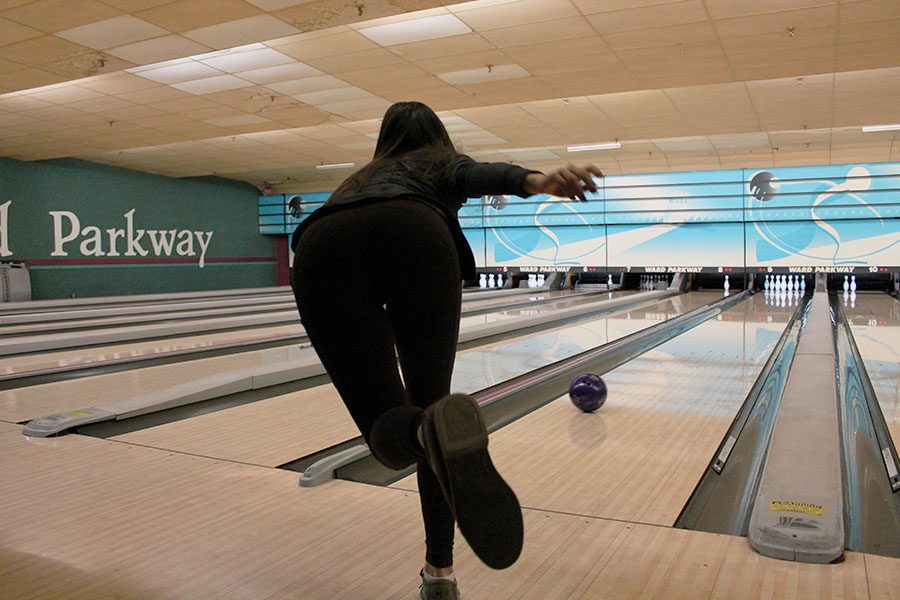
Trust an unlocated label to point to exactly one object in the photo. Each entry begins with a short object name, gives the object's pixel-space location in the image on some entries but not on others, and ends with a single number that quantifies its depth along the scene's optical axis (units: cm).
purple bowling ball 320
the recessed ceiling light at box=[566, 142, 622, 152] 995
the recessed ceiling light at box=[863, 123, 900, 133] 842
